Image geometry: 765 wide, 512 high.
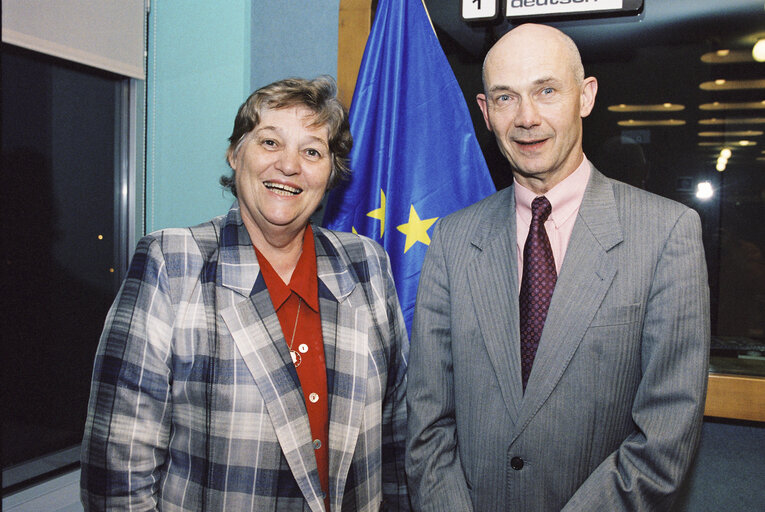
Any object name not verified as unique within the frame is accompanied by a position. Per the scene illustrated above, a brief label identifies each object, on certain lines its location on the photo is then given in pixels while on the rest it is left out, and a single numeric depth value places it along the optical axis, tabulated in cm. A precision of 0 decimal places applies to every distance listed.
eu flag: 183
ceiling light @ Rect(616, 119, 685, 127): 245
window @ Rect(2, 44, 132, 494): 227
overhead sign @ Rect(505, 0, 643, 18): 169
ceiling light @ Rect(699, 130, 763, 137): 246
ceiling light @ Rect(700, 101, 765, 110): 252
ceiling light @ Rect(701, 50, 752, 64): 249
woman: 112
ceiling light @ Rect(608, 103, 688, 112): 246
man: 106
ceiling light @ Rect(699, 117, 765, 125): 250
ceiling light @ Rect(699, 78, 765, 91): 253
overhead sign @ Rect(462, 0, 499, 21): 182
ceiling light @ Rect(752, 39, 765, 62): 244
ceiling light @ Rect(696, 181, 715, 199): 235
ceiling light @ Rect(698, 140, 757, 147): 241
